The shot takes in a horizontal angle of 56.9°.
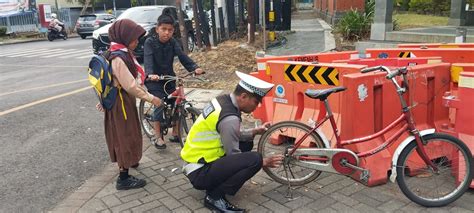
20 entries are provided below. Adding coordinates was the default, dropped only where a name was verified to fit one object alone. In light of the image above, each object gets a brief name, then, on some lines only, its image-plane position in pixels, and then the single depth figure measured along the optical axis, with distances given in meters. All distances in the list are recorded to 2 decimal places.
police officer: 3.61
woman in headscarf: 4.14
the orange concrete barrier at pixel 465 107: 3.99
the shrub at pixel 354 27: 13.01
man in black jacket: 5.25
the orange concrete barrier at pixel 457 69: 4.48
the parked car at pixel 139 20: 14.64
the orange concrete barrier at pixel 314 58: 6.08
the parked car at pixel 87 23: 27.98
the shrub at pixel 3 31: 28.70
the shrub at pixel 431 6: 20.94
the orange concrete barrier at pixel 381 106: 4.18
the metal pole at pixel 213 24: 14.14
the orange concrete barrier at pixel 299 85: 4.70
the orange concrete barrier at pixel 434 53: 5.37
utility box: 13.55
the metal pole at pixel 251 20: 12.01
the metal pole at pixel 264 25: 11.80
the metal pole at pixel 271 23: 12.96
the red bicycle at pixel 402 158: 3.72
